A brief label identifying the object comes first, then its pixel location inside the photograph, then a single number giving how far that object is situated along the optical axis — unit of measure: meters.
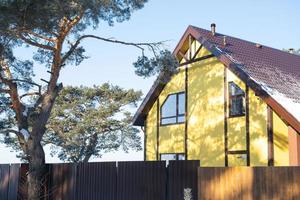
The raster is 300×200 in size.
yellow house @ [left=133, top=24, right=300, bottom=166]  14.23
